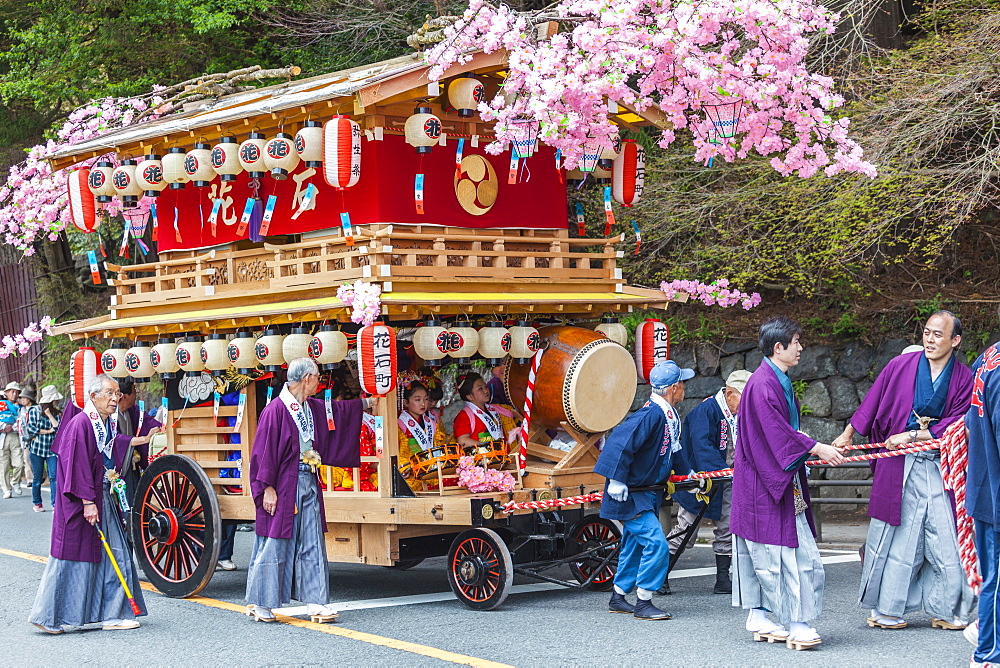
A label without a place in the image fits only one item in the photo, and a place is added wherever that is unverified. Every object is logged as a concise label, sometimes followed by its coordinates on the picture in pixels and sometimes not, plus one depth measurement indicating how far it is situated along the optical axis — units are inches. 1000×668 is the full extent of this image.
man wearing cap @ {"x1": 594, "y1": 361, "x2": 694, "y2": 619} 310.2
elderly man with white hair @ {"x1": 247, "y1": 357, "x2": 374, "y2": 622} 320.2
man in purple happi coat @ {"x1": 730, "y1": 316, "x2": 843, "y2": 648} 271.0
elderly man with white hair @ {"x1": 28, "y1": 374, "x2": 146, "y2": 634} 314.0
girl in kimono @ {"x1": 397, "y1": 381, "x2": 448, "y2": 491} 370.9
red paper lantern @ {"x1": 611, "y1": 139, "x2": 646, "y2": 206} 424.8
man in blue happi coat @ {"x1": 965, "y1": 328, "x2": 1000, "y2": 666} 227.0
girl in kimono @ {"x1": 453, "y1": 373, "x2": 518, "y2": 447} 379.2
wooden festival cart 345.1
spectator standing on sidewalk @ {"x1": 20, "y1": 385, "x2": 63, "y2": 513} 628.7
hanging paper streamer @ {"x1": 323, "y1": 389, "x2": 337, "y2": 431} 340.5
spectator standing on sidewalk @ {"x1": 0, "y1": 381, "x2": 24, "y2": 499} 695.7
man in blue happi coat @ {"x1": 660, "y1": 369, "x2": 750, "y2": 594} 351.9
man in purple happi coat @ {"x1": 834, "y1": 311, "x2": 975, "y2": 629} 282.8
